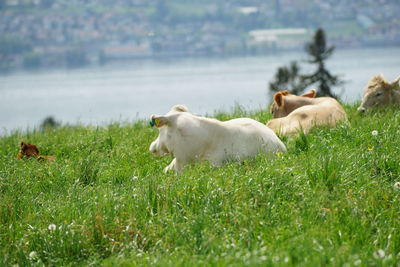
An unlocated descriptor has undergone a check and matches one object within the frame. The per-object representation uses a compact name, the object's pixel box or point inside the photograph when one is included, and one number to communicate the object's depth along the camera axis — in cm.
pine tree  11181
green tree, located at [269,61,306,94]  11987
